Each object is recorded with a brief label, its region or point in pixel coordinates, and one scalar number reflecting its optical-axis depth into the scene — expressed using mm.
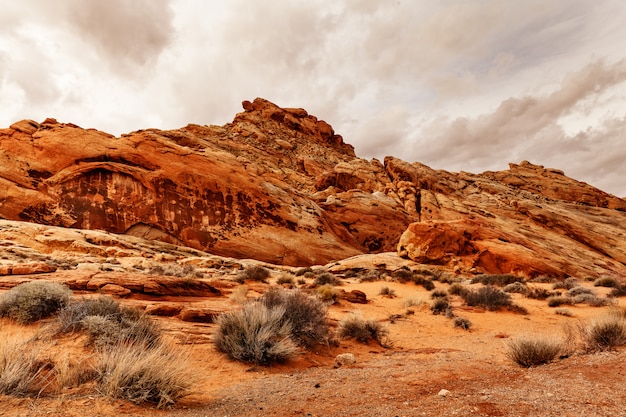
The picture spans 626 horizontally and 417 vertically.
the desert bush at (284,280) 17778
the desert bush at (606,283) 19594
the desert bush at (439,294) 15062
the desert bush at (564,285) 18473
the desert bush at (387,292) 15706
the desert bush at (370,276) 21266
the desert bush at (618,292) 15647
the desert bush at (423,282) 18270
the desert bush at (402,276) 20478
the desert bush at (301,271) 22612
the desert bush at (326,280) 17969
